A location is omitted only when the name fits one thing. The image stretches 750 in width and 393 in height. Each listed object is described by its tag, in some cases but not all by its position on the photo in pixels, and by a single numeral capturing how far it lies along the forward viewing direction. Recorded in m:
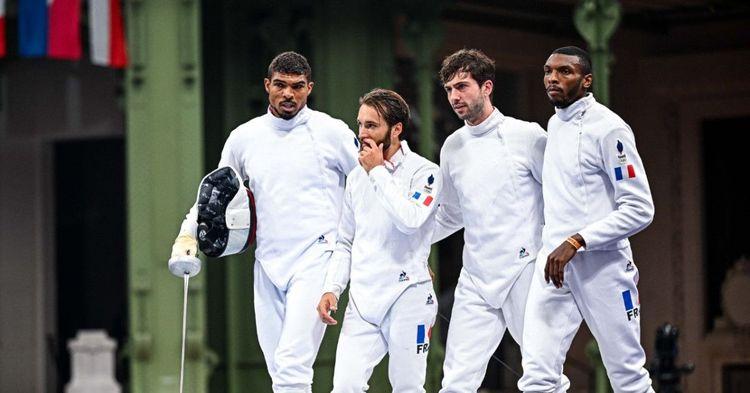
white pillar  29.36
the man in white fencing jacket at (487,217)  13.84
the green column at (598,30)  25.39
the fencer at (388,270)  13.65
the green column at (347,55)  26.30
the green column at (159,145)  24.22
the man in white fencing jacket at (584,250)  13.44
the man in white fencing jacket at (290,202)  14.48
